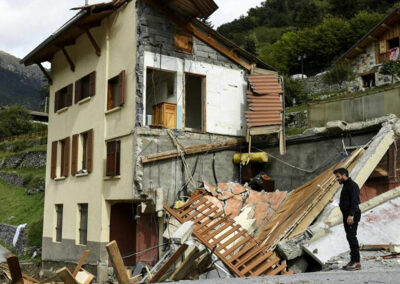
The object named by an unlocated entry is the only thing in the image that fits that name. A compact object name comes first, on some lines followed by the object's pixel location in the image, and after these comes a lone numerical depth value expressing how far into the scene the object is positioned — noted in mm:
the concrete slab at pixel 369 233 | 10250
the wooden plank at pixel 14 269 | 8664
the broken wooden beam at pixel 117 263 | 7535
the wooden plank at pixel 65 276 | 7160
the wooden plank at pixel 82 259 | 10359
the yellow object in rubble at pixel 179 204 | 15031
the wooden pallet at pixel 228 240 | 10773
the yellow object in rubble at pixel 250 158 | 16766
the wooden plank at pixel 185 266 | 8312
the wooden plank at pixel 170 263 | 8578
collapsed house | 15789
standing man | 8320
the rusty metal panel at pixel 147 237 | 15539
